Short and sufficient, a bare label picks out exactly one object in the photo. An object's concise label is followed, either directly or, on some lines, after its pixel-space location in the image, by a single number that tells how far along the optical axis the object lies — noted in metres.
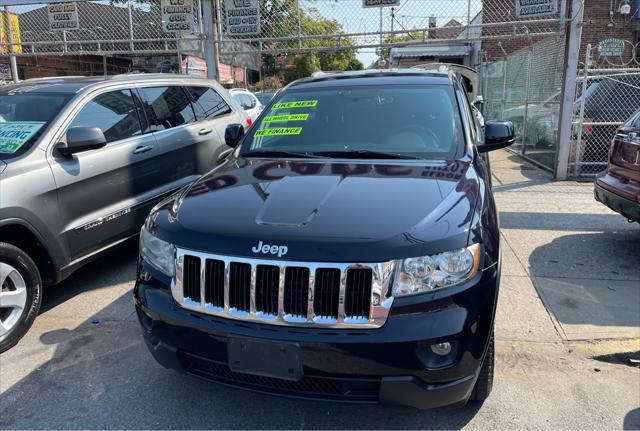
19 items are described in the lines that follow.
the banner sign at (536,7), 8.08
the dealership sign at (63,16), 9.80
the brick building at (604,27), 19.59
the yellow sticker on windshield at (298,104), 4.00
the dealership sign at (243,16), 8.58
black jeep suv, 2.21
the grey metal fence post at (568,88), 8.10
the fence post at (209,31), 8.60
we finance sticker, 3.78
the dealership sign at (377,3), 8.14
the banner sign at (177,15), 8.73
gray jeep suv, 3.61
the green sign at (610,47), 18.84
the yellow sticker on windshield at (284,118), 3.88
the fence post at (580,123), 8.35
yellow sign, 10.52
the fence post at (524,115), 11.21
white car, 11.09
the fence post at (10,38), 10.16
